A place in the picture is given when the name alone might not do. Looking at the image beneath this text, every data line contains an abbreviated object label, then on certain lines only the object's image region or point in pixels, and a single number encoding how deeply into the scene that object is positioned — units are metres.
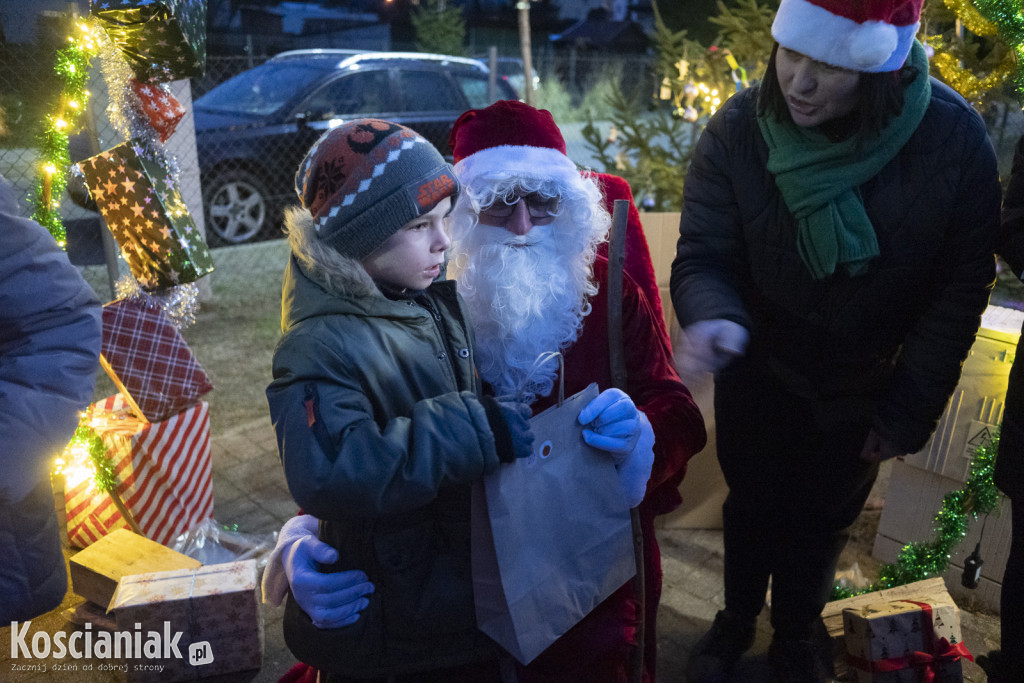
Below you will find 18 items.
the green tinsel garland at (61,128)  2.77
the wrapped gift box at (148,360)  2.98
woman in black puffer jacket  1.82
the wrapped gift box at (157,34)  2.67
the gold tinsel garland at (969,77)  2.71
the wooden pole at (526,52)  5.96
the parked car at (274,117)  7.44
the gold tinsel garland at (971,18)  2.48
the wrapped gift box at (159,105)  2.95
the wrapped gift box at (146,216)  2.85
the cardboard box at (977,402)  2.72
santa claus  1.77
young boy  1.28
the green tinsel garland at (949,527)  2.49
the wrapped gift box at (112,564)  2.80
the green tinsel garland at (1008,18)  2.18
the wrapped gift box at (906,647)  2.30
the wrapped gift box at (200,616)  2.52
